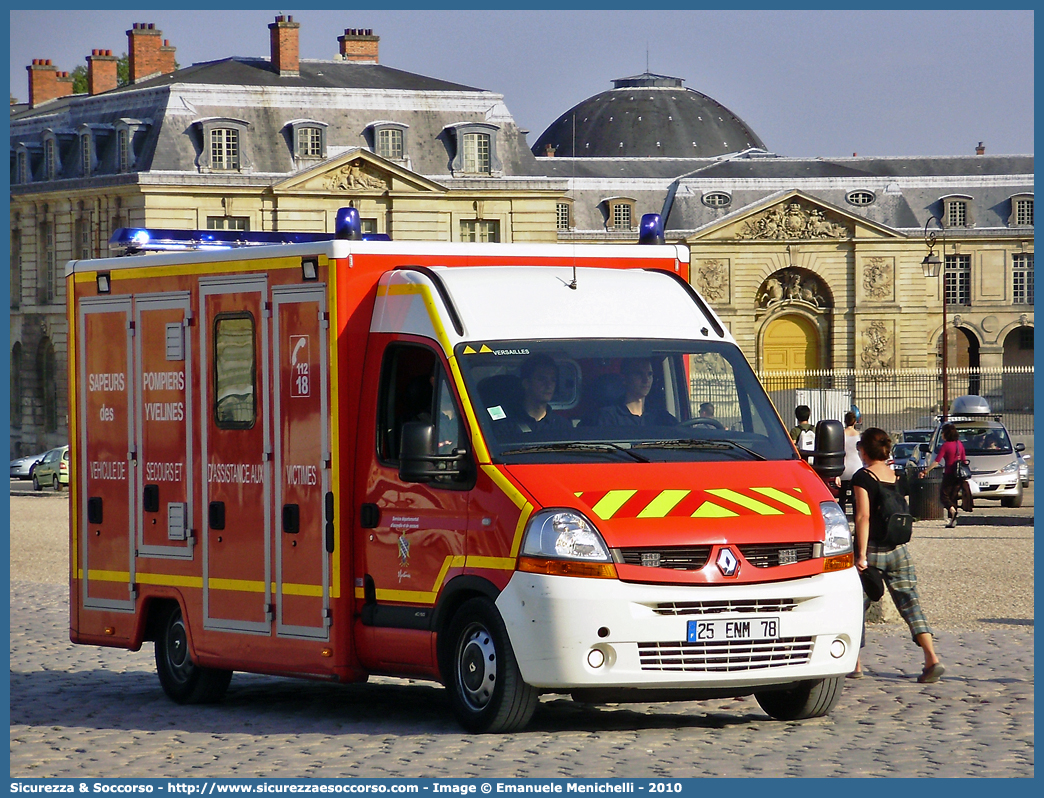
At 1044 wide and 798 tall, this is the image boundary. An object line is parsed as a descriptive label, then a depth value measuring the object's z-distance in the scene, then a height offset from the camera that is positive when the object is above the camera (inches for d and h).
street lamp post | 3198.8 +173.5
